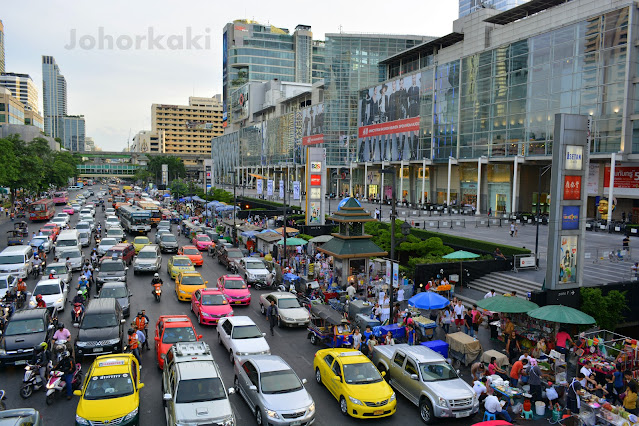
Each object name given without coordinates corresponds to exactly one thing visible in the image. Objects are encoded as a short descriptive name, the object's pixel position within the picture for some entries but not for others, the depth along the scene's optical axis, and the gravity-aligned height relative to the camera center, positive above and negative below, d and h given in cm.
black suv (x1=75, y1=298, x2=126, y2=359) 1570 -540
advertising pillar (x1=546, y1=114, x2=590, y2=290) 2042 -97
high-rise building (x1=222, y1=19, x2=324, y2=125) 17712 +4589
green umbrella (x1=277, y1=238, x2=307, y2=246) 3347 -466
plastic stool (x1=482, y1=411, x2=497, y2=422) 1201 -603
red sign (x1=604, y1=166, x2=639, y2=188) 4662 +48
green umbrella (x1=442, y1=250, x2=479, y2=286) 2520 -412
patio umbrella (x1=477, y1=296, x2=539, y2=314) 1805 -486
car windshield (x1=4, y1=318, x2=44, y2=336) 1562 -521
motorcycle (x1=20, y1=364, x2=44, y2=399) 1323 -599
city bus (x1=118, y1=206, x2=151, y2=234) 4697 -487
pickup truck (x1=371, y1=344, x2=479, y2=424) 1217 -561
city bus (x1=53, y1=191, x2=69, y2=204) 7931 -432
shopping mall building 4516 +924
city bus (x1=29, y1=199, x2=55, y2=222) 5591 -462
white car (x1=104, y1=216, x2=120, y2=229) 4722 -496
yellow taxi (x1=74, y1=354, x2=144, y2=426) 1072 -531
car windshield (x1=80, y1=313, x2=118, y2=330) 1630 -515
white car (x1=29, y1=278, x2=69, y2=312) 2106 -551
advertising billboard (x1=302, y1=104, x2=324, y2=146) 9719 +1110
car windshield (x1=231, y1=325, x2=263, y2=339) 1631 -546
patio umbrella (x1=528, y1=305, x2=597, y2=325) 1666 -484
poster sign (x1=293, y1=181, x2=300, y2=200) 5409 -158
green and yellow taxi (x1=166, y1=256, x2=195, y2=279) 2857 -565
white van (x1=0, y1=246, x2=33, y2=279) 2662 -520
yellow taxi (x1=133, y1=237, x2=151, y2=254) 3650 -544
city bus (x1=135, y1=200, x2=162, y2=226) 5609 -448
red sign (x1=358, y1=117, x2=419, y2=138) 7338 +837
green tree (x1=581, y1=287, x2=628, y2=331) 1964 -523
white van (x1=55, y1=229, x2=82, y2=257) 3322 -490
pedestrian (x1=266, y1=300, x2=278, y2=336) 1923 -582
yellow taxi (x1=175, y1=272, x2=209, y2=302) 2395 -568
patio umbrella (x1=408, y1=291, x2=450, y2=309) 1922 -504
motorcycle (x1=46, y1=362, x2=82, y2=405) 1295 -590
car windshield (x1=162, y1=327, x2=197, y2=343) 1540 -530
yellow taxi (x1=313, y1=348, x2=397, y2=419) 1218 -563
